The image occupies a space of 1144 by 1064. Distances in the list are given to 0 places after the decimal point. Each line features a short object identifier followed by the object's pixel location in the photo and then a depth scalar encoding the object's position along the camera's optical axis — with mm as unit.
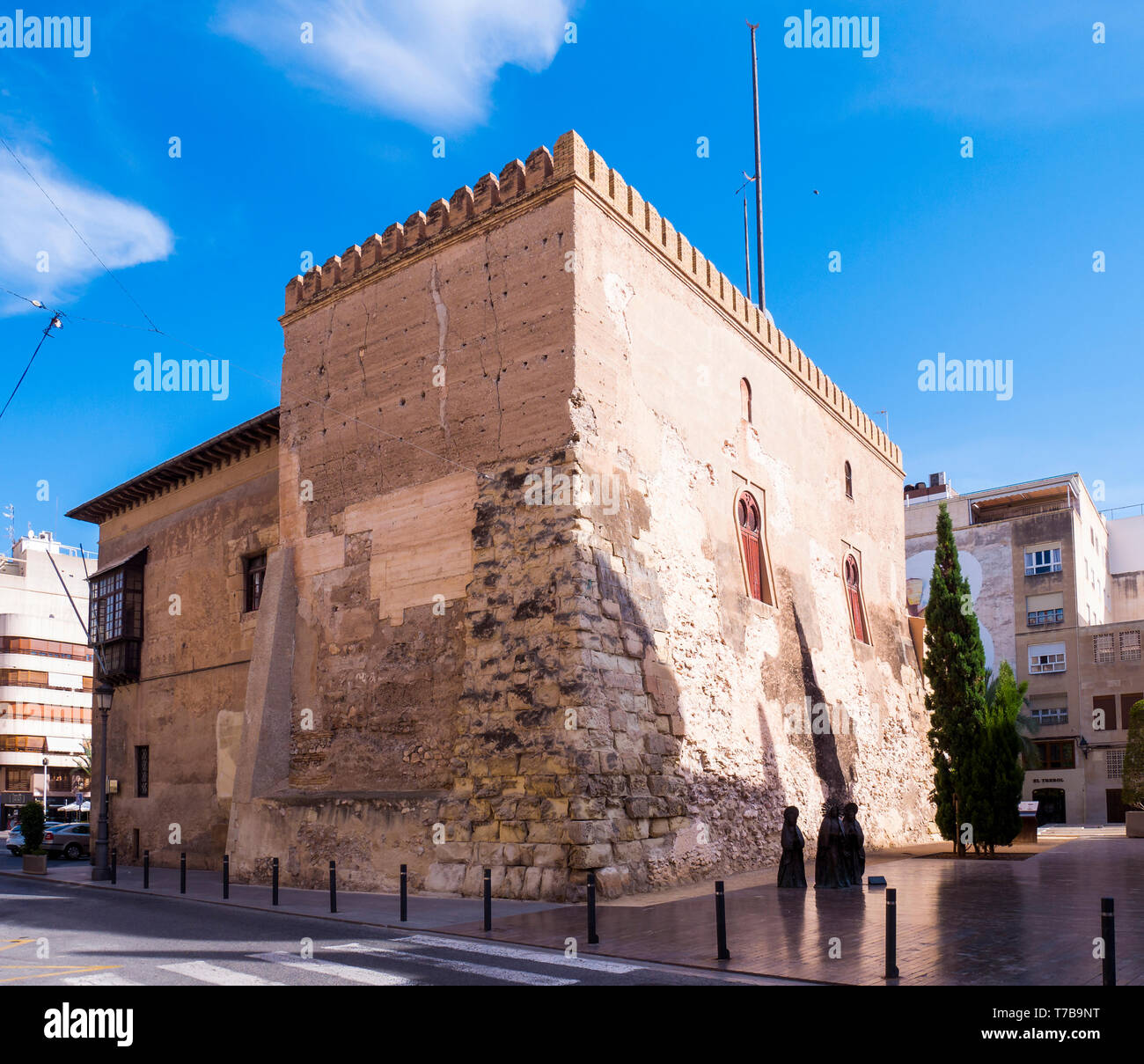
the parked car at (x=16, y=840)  24972
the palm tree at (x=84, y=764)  57812
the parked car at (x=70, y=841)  30344
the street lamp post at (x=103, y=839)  18656
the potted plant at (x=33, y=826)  23094
